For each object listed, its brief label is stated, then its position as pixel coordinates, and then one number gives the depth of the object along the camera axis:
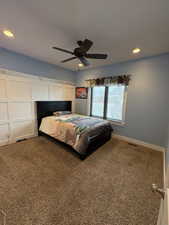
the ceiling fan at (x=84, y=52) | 1.97
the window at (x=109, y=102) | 3.54
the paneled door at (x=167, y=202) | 0.45
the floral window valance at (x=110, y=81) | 3.20
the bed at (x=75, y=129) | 2.32
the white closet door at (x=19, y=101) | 2.77
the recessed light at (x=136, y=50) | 2.46
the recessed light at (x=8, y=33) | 1.96
